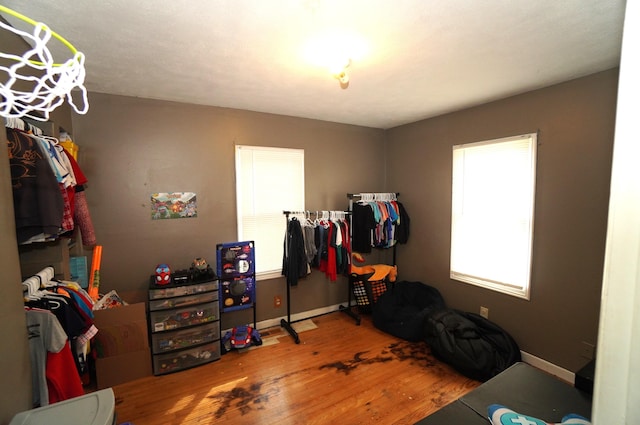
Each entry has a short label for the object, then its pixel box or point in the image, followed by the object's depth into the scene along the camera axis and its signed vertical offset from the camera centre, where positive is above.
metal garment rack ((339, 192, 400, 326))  3.67 -0.07
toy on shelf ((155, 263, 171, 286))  2.62 -0.76
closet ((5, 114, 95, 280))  1.43 +0.04
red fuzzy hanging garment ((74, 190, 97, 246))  2.08 -0.18
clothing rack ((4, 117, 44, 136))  1.47 +0.40
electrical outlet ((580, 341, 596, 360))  2.31 -1.33
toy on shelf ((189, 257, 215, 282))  2.78 -0.78
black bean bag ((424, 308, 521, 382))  2.48 -1.44
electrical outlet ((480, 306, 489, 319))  3.02 -1.30
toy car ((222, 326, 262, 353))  2.92 -1.54
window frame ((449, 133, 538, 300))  2.63 -0.35
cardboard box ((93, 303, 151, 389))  2.32 -1.28
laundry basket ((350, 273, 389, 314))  3.75 -1.31
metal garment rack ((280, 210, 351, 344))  3.22 -0.62
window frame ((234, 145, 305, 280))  3.21 -0.12
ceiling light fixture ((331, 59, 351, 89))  1.90 +0.84
